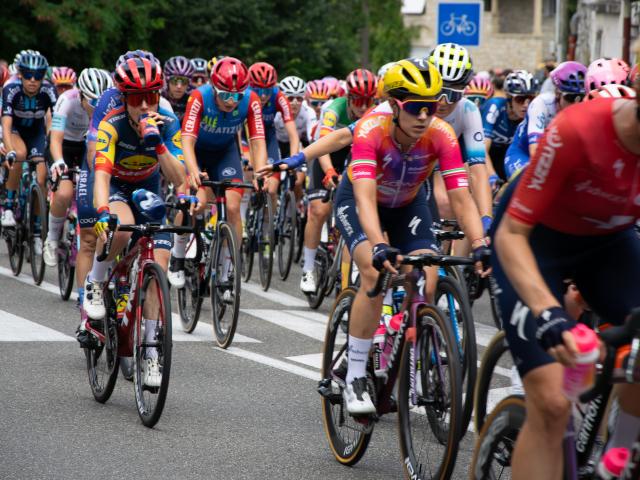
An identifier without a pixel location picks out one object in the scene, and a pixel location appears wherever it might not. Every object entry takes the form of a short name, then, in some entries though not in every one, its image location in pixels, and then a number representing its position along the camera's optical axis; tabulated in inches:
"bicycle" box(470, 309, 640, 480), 287.1
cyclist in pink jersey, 432.4
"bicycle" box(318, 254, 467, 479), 374.7
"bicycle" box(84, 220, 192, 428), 485.6
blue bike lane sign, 1077.8
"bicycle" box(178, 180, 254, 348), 678.5
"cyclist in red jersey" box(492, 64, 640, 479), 268.5
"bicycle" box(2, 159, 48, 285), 879.8
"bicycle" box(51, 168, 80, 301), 800.1
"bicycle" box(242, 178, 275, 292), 913.8
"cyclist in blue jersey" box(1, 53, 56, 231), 970.2
